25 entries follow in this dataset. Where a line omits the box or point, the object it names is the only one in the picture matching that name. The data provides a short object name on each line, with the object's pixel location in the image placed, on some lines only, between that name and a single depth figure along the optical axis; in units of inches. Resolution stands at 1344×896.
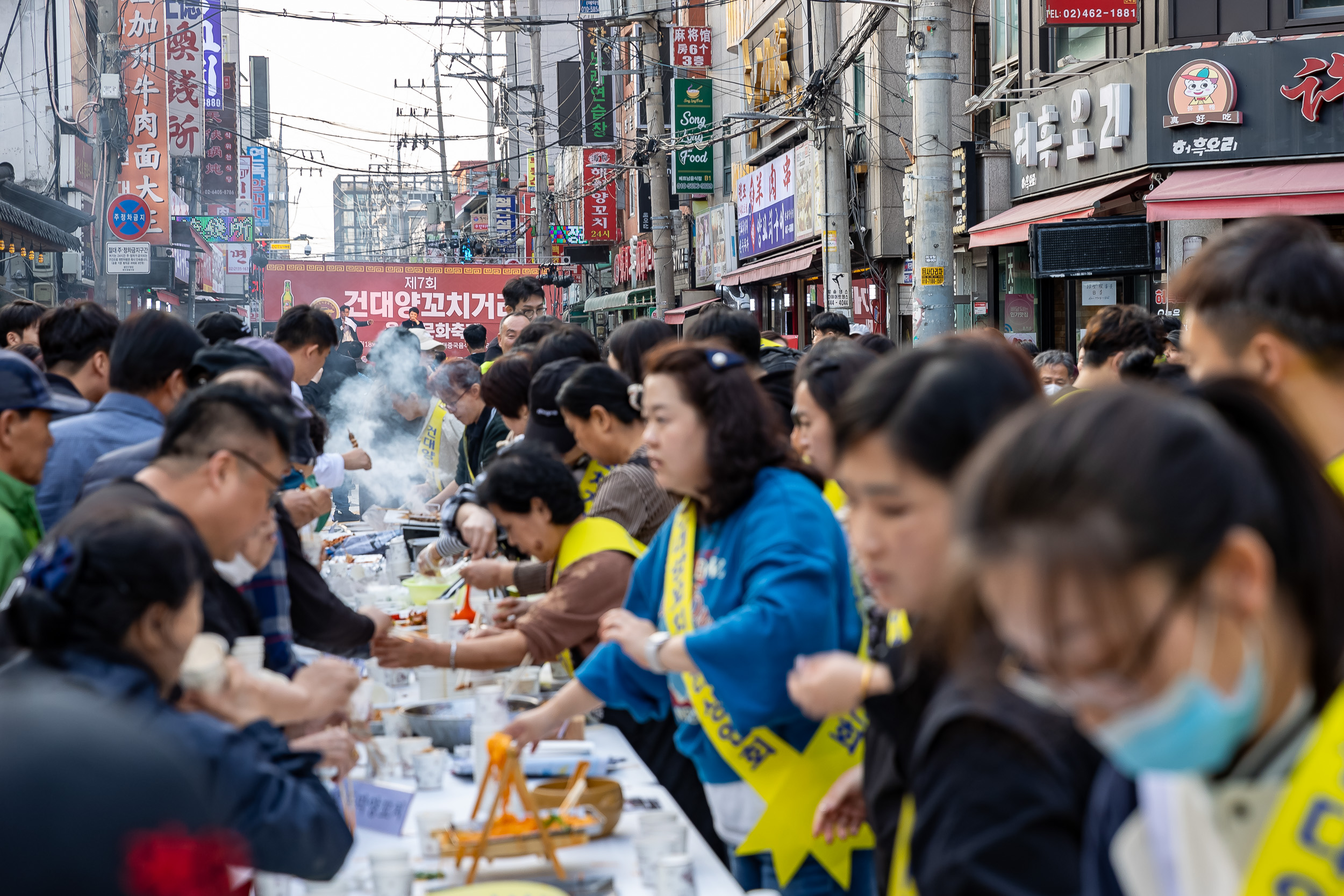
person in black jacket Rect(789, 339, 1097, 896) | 60.4
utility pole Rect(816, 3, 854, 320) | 605.6
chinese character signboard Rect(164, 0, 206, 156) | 989.8
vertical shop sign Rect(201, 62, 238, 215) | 1280.8
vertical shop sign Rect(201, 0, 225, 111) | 1127.0
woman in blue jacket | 113.1
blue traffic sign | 814.5
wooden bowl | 124.6
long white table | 114.3
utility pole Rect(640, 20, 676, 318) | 777.6
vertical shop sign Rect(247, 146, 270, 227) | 1822.1
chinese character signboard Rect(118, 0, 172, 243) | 929.5
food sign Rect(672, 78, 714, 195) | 960.3
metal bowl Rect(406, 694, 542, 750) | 159.2
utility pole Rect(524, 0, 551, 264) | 1359.5
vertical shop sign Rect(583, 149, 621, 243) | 1445.6
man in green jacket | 146.1
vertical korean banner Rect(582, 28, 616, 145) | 1133.7
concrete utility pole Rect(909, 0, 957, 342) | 413.4
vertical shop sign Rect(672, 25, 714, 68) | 1133.1
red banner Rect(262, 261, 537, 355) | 927.7
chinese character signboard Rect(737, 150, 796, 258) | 894.4
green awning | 1243.2
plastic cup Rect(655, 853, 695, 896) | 108.0
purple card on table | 126.6
